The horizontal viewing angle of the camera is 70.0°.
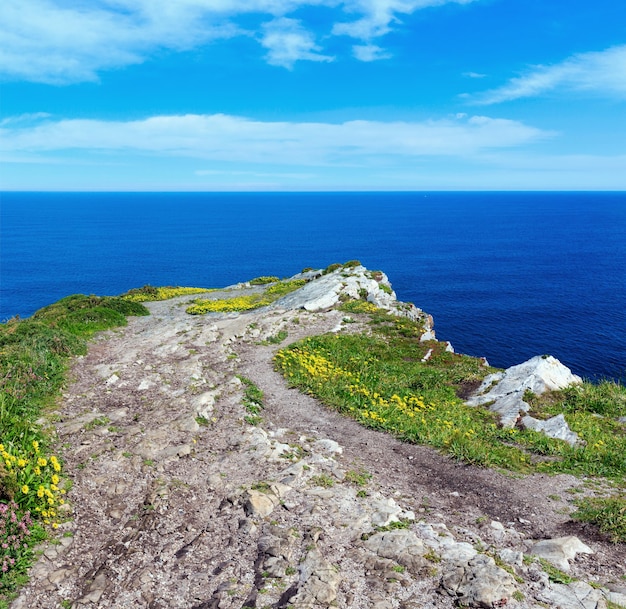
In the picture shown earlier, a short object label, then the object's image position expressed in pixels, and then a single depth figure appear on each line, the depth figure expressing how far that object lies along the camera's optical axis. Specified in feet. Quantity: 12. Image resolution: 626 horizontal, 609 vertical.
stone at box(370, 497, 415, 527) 38.29
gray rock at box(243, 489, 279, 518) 39.19
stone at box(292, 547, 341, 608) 29.25
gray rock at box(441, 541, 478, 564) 32.76
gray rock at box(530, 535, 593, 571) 33.60
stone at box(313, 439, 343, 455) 52.63
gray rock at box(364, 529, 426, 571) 32.94
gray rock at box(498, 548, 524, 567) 32.89
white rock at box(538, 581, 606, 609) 28.30
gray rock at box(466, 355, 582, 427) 66.95
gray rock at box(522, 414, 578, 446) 57.62
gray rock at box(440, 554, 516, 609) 28.53
